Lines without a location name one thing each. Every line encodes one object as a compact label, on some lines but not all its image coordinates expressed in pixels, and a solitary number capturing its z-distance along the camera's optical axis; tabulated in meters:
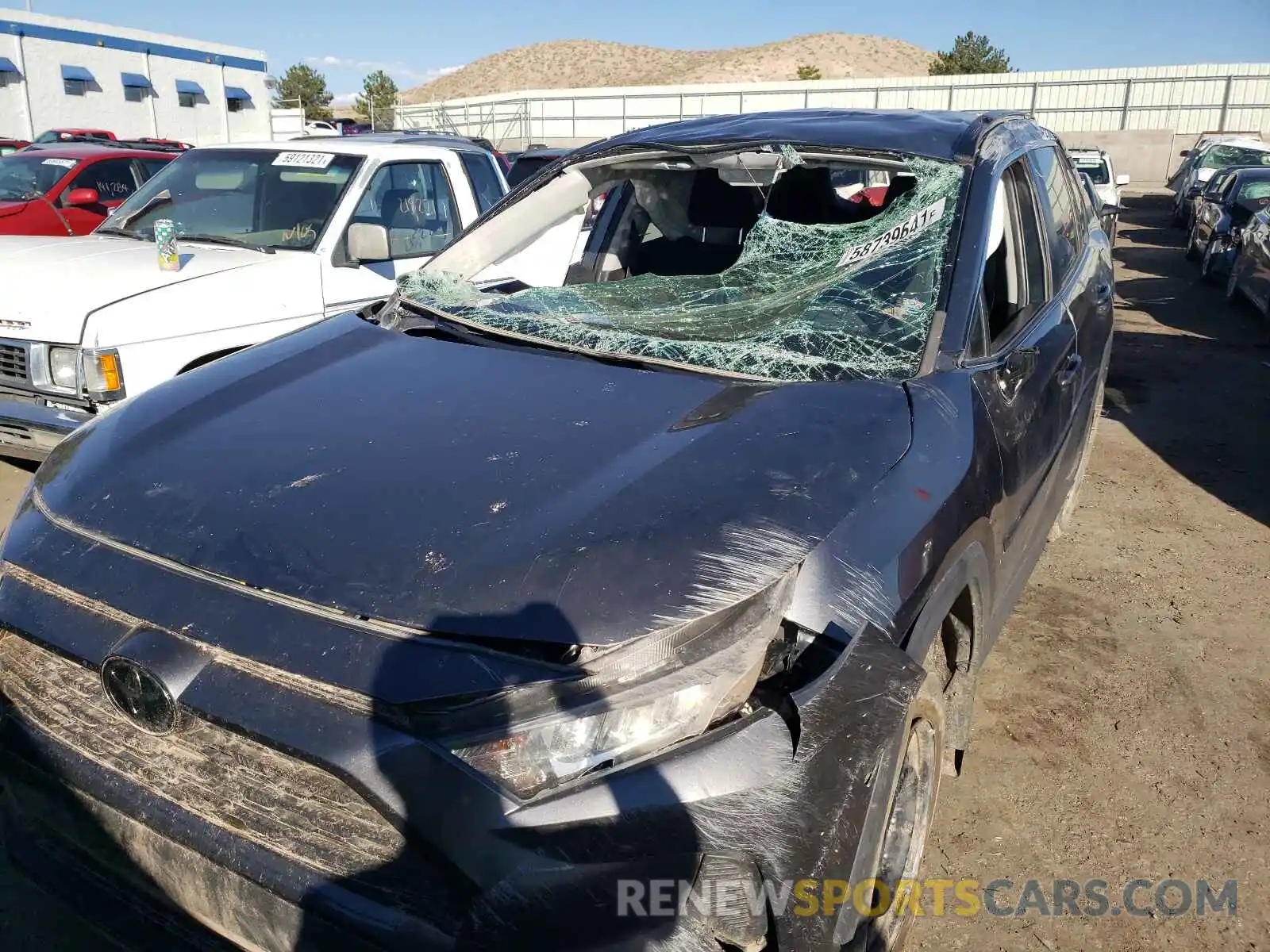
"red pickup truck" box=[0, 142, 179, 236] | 8.46
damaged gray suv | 1.55
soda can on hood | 4.83
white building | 29.58
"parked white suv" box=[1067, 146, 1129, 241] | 14.68
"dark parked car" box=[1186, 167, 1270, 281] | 11.58
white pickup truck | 4.32
